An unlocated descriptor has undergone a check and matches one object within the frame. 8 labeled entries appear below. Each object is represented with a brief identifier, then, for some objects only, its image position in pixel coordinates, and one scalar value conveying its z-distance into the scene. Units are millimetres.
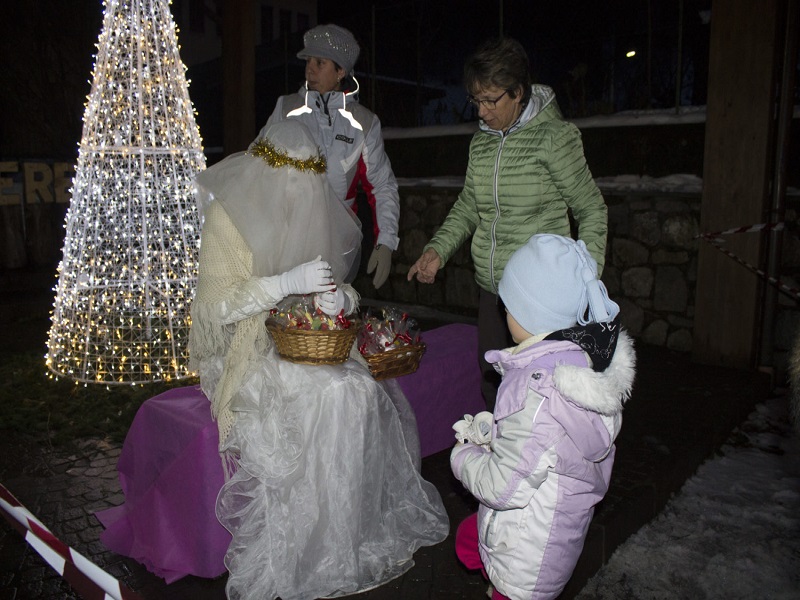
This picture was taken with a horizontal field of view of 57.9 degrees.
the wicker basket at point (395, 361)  3479
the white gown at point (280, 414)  2816
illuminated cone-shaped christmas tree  5461
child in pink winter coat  2193
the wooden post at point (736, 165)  5461
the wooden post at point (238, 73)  7918
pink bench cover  2895
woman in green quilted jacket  3193
